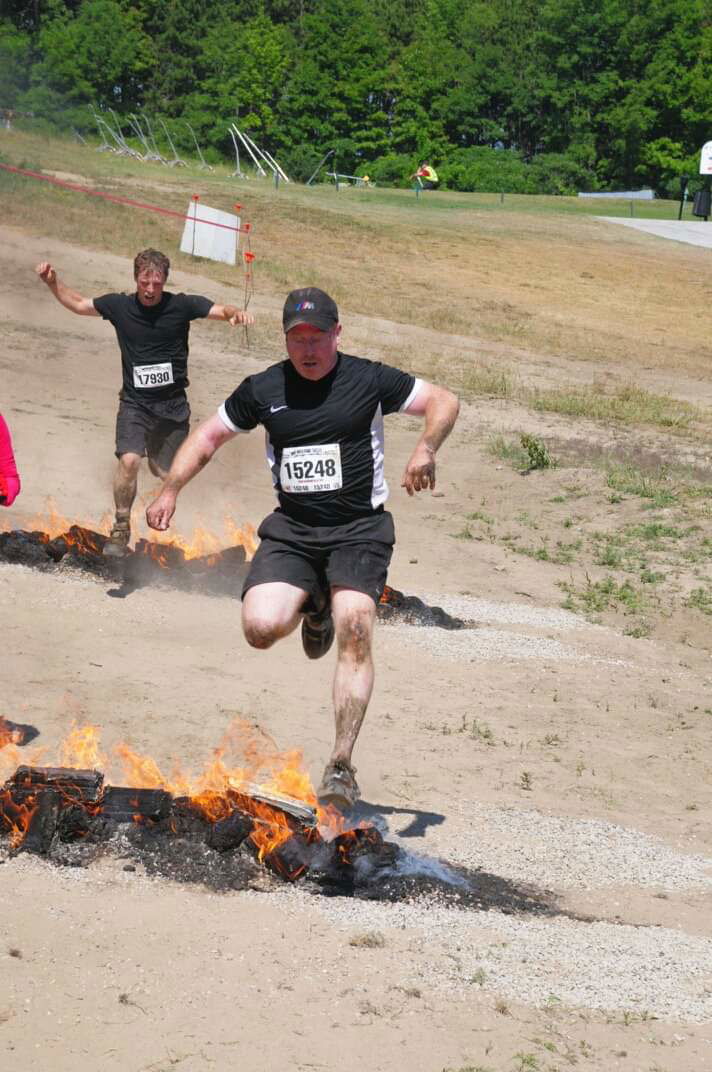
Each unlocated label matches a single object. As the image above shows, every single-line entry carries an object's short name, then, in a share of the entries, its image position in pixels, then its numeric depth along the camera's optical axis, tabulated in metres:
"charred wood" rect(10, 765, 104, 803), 5.74
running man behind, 9.91
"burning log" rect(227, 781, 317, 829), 5.73
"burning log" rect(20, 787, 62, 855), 5.57
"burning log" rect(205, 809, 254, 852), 5.62
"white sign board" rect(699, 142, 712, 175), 53.19
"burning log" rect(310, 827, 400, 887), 5.61
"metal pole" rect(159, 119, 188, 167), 55.36
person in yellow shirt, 57.38
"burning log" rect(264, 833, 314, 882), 5.56
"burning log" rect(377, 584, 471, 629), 10.02
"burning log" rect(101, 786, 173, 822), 5.79
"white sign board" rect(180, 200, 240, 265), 25.66
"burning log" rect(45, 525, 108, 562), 10.16
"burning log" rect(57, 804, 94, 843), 5.66
